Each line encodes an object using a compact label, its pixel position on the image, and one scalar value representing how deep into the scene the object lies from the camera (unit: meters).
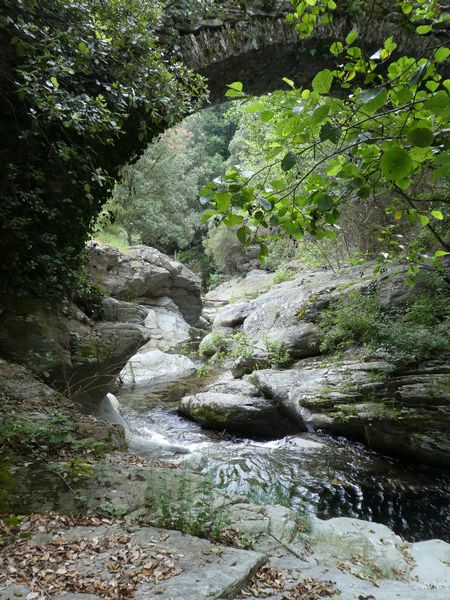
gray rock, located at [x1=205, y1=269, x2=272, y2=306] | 20.42
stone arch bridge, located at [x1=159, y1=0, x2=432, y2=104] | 6.93
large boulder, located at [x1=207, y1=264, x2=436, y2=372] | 8.82
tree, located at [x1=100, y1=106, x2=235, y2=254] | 19.27
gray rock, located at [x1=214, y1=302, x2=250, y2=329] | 13.69
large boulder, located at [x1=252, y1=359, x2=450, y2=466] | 5.91
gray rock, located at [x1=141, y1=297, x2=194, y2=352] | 15.36
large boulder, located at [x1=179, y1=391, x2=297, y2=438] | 7.81
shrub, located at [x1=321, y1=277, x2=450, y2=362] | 6.82
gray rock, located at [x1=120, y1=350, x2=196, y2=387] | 11.70
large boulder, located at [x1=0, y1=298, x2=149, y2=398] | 5.59
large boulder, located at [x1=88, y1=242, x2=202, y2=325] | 12.55
